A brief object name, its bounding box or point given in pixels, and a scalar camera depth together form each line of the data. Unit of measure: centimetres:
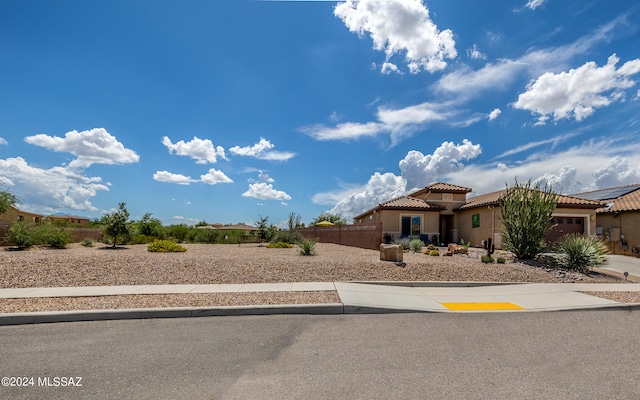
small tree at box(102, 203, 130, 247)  2134
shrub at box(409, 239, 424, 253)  1989
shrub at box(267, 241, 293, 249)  2287
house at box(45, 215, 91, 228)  6203
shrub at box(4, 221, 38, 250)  1930
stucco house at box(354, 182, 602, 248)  2277
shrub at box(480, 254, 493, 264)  1429
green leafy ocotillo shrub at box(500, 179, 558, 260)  1497
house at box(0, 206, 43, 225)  3256
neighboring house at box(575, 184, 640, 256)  2183
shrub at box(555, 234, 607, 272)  1344
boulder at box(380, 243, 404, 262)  1314
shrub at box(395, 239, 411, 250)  2063
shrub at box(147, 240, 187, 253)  1808
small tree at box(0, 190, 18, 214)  2358
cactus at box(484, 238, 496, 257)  1495
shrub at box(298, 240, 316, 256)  1623
